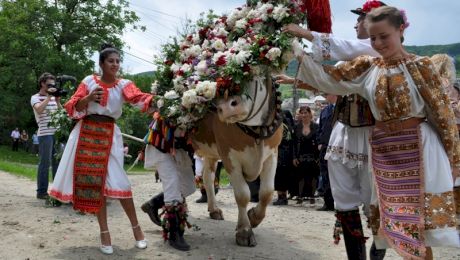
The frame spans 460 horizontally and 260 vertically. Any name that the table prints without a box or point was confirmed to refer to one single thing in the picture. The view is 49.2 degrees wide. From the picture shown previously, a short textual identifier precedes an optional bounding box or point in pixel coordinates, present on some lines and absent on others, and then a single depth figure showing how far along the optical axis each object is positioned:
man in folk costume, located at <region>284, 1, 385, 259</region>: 3.94
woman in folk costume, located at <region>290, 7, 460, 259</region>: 3.18
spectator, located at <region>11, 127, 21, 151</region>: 33.36
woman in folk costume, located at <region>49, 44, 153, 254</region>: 4.98
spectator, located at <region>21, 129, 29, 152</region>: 34.81
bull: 5.03
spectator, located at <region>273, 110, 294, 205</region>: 9.34
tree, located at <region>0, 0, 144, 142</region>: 31.52
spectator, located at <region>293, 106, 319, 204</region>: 9.41
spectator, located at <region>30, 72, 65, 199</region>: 7.99
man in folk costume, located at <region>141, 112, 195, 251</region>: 5.25
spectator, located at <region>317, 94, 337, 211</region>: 8.27
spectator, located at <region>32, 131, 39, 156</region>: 32.41
